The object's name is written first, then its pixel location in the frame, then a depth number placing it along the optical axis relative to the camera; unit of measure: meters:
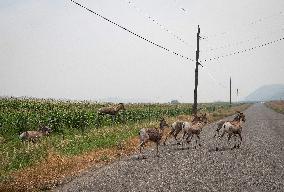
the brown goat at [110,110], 34.95
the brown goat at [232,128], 22.23
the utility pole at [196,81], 48.32
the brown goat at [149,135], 18.83
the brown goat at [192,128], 22.23
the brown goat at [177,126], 24.44
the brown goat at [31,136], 22.62
